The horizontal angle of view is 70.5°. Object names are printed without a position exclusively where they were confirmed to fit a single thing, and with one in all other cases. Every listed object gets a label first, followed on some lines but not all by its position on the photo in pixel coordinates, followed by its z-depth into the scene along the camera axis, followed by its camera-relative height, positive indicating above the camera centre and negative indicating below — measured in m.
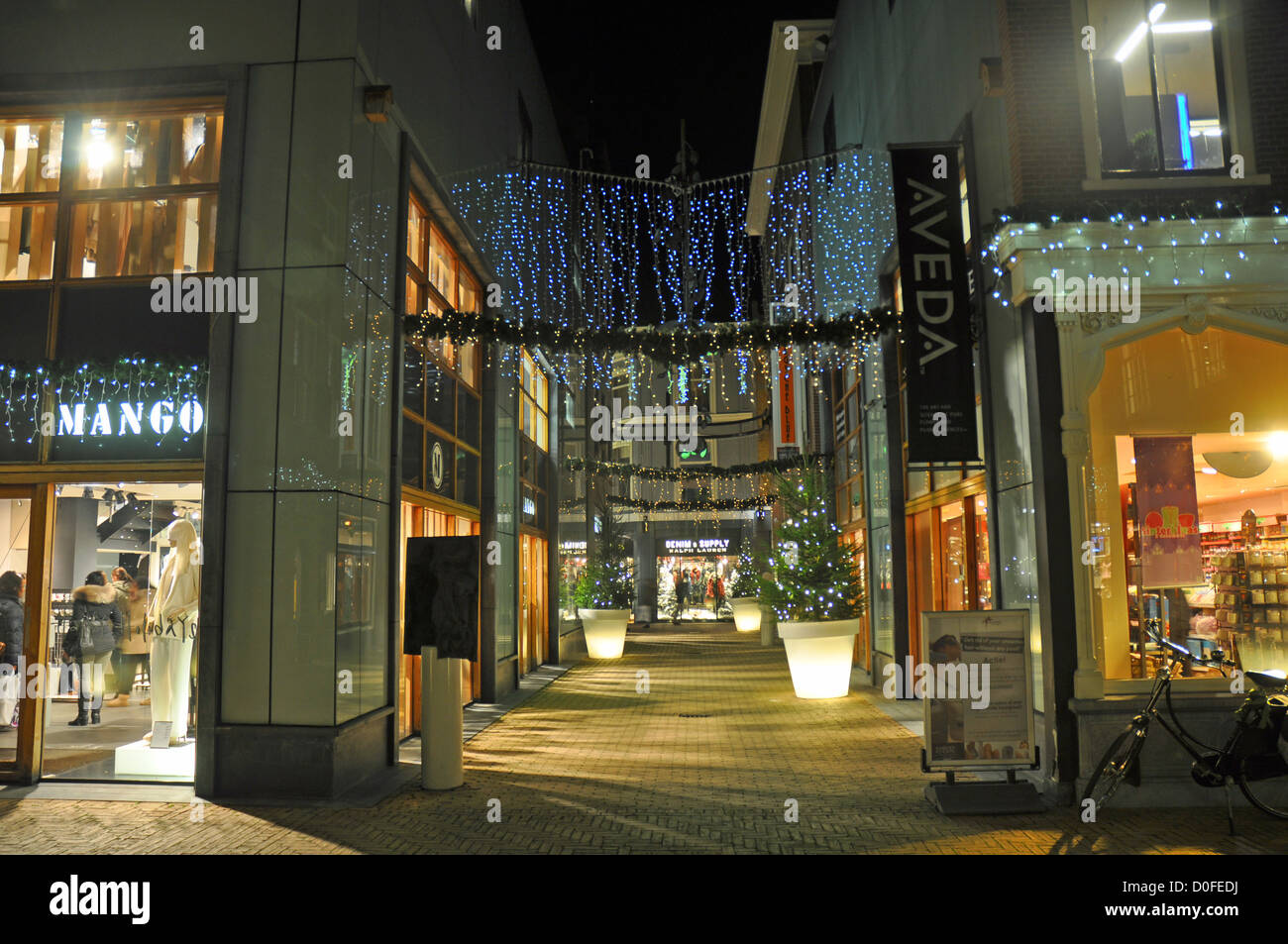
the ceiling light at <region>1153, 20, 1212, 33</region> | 8.24 +4.88
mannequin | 8.38 -0.31
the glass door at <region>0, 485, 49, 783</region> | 7.84 -0.28
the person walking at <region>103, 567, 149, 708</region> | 9.23 -0.50
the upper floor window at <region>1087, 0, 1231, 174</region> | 8.03 +4.25
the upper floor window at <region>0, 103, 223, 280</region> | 8.50 +3.69
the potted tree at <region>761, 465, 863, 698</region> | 13.01 -0.37
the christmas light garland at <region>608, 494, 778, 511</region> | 25.13 +2.11
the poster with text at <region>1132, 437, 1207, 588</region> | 8.18 +0.48
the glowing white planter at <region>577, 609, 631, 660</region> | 20.03 -1.08
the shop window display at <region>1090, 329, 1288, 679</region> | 7.82 +0.78
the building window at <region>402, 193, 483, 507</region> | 10.27 +2.48
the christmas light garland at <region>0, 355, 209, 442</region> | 8.10 +1.88
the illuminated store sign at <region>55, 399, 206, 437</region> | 8.09 +1.55
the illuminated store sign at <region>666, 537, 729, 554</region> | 40.12 +1.52
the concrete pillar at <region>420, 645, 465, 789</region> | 7.73 -1.22
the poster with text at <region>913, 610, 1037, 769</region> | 7.14 -0.91
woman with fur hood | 9.01 -0.33
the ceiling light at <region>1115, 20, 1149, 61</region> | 8.13 +4.66
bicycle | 6.42 -1.30
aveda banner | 9.05 +2.38
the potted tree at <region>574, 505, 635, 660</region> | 20.09 -0.50
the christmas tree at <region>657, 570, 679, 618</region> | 37.28 -0.59
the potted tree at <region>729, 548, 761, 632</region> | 27.45 -0.56
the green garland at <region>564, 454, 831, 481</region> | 21.22 +2.68
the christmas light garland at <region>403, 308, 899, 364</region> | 10.12 +2.74
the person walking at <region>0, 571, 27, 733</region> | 8.12 -0.41
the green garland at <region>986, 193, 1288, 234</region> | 7.50 +2.95
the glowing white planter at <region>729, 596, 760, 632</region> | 28.69 -1.13
